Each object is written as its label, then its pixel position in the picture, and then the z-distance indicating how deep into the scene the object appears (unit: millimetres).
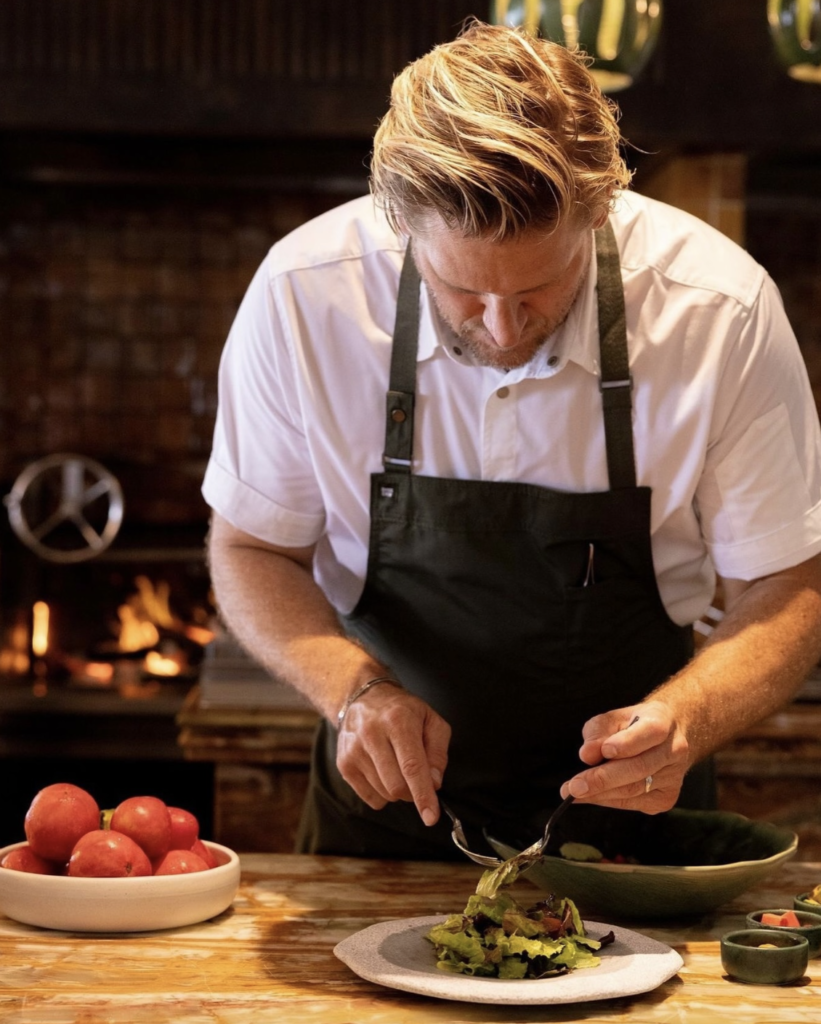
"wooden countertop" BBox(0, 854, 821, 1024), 1352
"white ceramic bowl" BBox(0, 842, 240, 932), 1554
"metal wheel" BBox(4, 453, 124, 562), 4227
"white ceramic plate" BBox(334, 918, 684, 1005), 1342
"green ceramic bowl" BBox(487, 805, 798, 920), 1574
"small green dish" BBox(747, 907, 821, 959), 1498
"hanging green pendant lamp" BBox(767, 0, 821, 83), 2211
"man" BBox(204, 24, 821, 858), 1828
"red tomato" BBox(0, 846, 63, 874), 1620
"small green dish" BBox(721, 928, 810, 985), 1432
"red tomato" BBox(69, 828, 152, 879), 1580
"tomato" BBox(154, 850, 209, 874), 1615
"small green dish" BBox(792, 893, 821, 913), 1599
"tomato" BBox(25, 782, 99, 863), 1614
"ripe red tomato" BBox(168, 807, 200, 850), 1679
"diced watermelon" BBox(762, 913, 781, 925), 1541
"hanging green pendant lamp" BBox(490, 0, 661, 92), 2195
